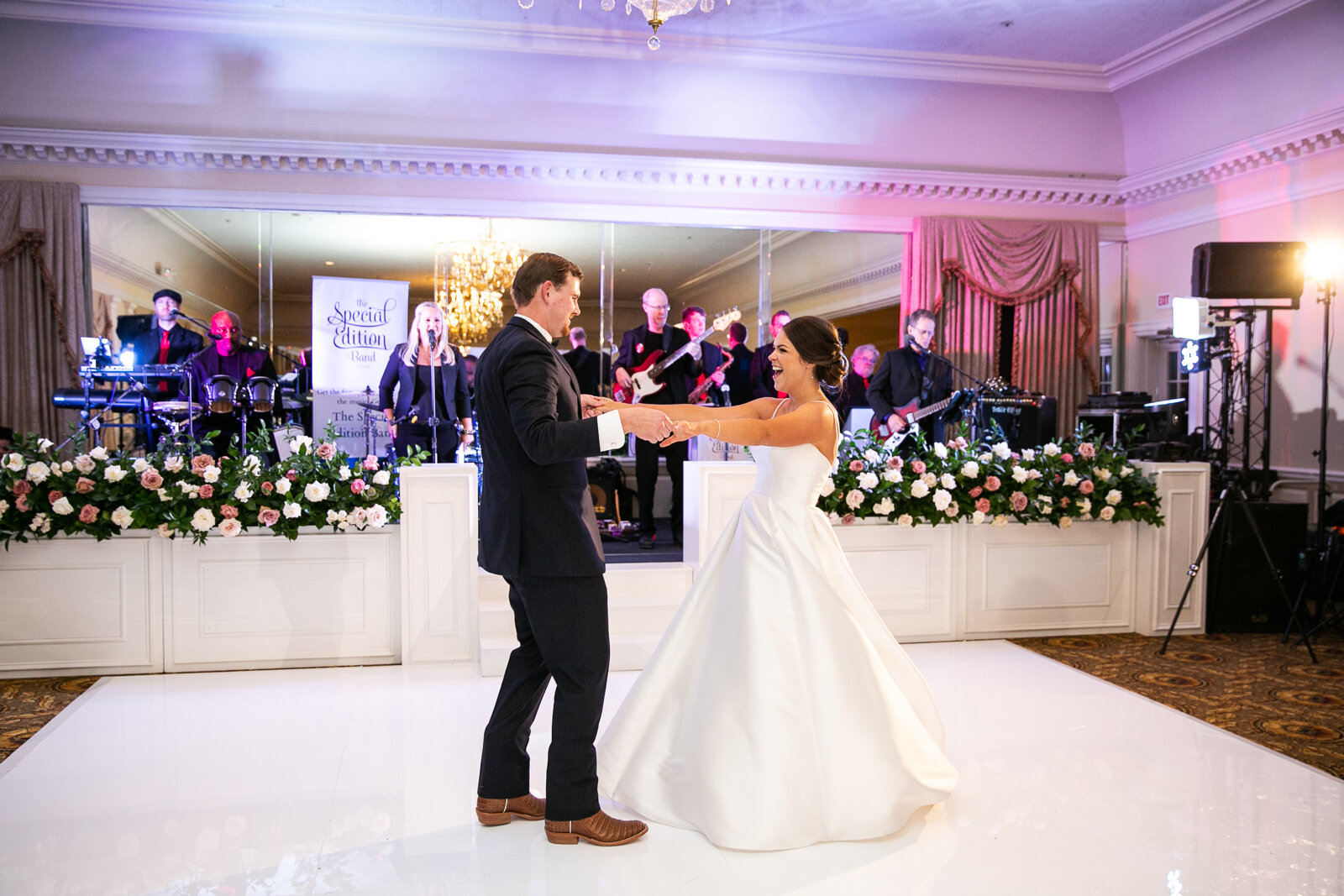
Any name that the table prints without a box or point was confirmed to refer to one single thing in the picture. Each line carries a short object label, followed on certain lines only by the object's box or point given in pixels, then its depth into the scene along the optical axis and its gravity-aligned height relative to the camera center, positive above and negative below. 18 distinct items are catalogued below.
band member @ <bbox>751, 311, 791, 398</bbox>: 8.02 +0.36
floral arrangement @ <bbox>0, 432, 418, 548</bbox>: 4.60 -0.38
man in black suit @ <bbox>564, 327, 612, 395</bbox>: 8.45 +0.49
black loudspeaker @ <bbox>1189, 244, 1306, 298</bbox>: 6.22 +0.99
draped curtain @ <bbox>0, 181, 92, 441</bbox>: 7.41 +0.93
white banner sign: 8.11 +0.54
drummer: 6.83 +0.39
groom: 2.58 -0.30
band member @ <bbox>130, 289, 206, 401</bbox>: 7.20 +0.60
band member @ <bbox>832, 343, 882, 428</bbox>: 7.79 +0.29
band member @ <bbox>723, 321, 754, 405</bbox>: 8.03 +0.43
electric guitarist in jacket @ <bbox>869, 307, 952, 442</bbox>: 7.20 +0.32
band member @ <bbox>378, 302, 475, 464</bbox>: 6.41 +0.22
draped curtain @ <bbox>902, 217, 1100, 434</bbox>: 8.92 +1.20
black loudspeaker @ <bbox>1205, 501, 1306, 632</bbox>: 5.77 -0.92
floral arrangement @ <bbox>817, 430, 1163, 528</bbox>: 5.36 -0.39
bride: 2.78 -0.84
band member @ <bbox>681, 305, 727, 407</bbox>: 7.29 +0.39
